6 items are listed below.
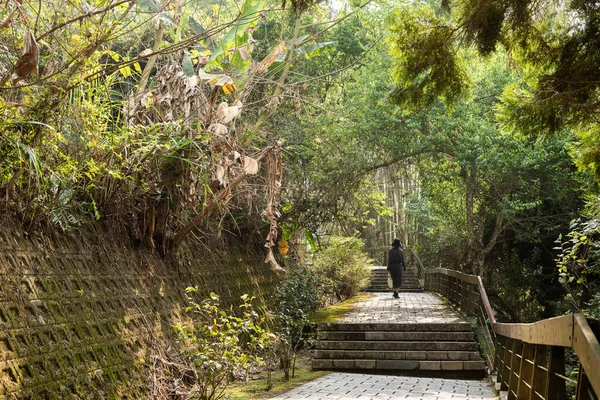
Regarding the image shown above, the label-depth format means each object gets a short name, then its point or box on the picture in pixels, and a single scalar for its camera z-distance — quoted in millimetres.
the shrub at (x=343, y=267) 19661
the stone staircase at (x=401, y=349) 12125
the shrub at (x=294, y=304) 10656
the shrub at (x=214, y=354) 7137
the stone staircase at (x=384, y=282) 27198
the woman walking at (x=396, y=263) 20172
